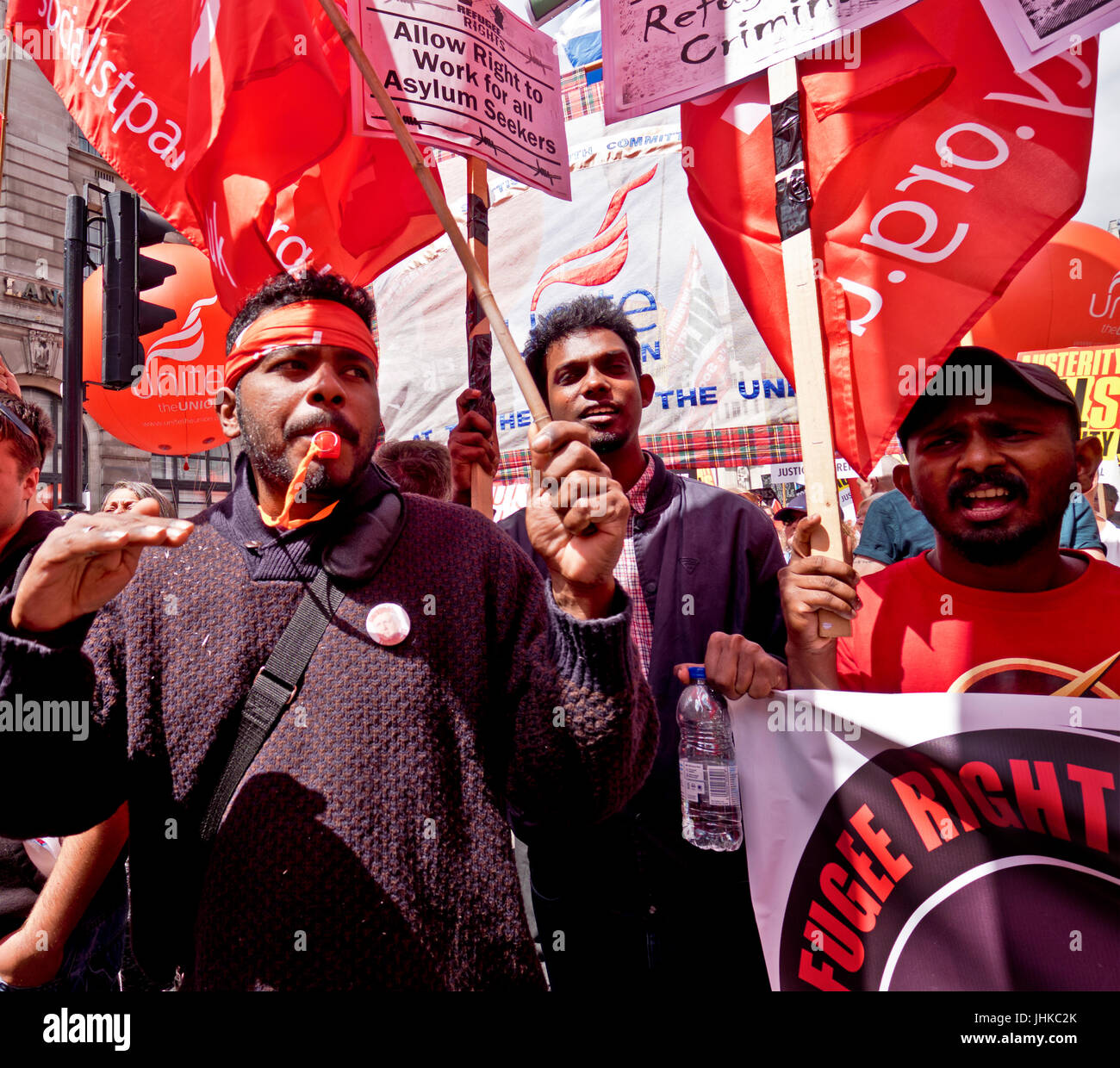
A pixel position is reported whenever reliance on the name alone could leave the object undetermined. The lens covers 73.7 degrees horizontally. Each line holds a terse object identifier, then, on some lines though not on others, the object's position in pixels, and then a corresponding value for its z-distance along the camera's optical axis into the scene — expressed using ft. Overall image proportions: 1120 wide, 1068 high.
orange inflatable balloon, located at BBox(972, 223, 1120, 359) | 20.26
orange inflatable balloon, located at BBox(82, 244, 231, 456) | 19.76
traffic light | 12.69
